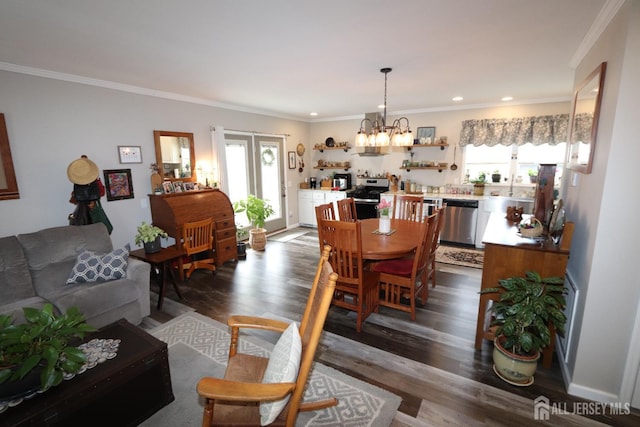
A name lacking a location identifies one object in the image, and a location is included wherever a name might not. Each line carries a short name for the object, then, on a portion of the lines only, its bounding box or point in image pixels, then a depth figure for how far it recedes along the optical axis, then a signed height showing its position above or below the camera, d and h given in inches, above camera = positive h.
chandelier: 129.1 +12.2
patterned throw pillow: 103.4 -35.1
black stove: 237.9 -23.5
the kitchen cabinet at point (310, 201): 257.6 -30.6
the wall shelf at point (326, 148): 264.0 +16.7
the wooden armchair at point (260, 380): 46.3 -35.0
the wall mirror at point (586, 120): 78.2 +13.5
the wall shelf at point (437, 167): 225.1 -1.1
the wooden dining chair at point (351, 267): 99.3 -36.1
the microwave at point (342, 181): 260.6 -12.9
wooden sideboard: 81.7 -27.3
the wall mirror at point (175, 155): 161.2 +7.1
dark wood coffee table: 56.2 -46.3
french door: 209.8 -2.6
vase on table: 128.1 -24.9
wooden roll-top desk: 150.9 -24.8
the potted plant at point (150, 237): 128.5 -30.3
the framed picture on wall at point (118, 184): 142.4 -7.9
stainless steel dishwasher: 200.5 -38.6
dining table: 104.3 -29.3
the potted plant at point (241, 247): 188.1 -50.5
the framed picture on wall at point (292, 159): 258.8 +6.6
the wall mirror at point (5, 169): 111.0 -0.1
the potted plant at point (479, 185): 210.5 -14.0
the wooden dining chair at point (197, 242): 149.2 -38.9
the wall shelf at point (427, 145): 221.6 +15.3
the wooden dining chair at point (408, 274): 109.1 -41.4
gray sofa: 94.6 -38.4
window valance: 189.0 +23.0
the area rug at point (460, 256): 173.0 -56.2
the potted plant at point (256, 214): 201.3 -32.3
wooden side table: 123.8 -38.1
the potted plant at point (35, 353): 54.0 -34.6
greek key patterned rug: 71.3 -59.8
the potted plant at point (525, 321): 74.7 -40.1
